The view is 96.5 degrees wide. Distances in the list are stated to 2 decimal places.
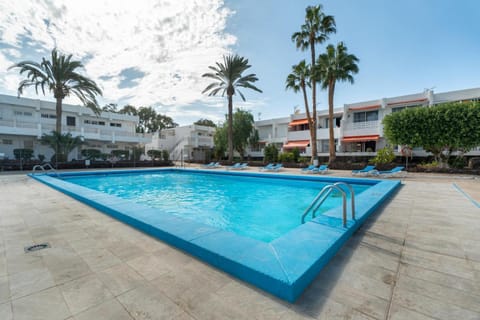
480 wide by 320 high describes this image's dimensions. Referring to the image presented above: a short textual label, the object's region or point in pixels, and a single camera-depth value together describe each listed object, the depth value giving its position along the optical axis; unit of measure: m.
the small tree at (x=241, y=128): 32.03
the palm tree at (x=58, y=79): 20.55
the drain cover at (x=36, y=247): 3.36
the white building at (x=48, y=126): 23.53
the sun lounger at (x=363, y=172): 14.87
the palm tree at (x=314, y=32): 20.50
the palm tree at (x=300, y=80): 22.38
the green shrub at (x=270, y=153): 26.64
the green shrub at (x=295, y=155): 24.59
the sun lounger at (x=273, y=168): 19.42
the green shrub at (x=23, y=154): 21.31
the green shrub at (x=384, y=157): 18.50
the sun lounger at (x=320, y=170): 16.64
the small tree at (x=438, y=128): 15.46
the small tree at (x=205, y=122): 58.95
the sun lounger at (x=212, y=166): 24.34
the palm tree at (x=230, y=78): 24.09
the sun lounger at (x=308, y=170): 16.72
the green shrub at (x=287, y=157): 24.44
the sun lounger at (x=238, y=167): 21.70
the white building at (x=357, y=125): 21.63
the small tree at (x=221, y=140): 32.02
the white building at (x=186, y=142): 38.56
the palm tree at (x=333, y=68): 19.50
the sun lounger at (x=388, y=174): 14.14
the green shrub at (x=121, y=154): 27.17
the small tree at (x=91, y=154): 24.62
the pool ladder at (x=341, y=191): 3.83
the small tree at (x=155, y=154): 30.88
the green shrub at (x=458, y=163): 17.92
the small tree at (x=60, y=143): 20.82
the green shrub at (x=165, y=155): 30.51
